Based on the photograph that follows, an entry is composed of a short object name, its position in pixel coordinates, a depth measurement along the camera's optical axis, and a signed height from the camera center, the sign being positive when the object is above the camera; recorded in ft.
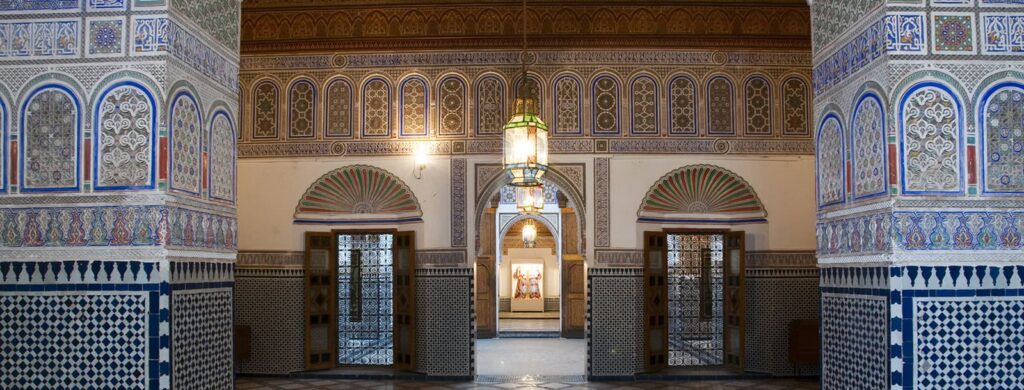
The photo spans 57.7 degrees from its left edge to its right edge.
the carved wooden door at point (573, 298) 40.16 -2.42
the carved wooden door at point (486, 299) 40.68 -2.49
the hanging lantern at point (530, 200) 33.01 +1.53
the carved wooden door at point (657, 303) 26.61 -1.77
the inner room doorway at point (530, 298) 31.70 -2.95
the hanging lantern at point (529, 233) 48.37 +0.47
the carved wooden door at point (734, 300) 26.76 -1.69
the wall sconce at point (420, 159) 26.27 +2.35
